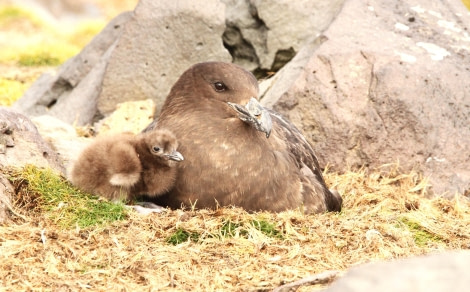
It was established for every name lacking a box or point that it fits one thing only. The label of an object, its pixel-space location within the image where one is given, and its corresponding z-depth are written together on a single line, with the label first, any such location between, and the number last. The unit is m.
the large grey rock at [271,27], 18.48
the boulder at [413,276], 5.30
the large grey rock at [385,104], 14.94
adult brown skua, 11.46
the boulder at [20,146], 12.07
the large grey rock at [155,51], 18.33
